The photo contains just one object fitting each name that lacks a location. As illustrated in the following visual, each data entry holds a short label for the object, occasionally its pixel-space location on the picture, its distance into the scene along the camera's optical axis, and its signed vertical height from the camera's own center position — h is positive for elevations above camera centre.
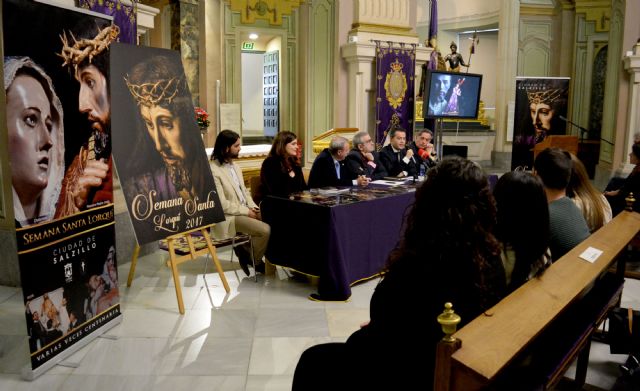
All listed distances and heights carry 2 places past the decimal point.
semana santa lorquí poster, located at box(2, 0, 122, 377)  2.87 -0.34
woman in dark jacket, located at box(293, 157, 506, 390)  1.70 -0.50
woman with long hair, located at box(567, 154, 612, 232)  3.57 -0.54
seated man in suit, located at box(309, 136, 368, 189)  5.41 -0.55
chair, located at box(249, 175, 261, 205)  5.27 -0.73
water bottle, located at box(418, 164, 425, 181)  6.13 -0.67
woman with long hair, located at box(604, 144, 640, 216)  4.72 -0.63
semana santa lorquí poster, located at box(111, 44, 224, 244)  3.63 -0.26
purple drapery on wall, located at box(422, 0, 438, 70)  10.21 +1.50
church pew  1.47 -0.66
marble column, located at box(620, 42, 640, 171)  9.00 +0.12
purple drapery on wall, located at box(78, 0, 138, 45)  4.48 +0.74
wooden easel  3.96 -1.05
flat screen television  7.61 +0.17
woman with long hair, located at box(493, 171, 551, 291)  2.14 -0.40
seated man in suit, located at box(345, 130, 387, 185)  5.59 -0.54
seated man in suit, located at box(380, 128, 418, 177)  6.20 -0.52
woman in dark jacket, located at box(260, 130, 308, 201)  4.92 -0.52
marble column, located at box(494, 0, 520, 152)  12.72 +0.87
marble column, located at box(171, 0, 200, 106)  9.53 +1.21
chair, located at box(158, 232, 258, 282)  4.86 -1.34
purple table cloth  4.27 -0.95
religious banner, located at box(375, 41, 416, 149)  8.34 +0.30
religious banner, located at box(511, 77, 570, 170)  10.65 -0.08
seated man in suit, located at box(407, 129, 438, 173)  6.30 -0.44
